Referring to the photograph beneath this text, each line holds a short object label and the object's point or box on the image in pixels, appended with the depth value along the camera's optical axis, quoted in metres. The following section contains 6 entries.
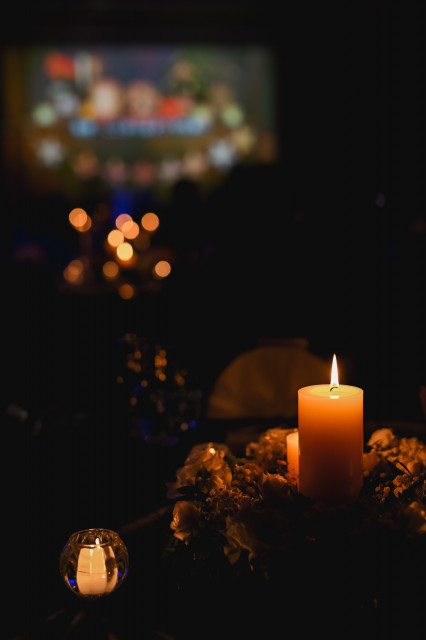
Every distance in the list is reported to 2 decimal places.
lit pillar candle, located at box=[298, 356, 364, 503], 0.65
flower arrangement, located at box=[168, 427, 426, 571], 0.60
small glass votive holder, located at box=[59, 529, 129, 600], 0.80
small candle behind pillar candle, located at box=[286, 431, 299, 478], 0.76
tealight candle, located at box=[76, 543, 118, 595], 0.80
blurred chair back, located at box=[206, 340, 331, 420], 1.55
